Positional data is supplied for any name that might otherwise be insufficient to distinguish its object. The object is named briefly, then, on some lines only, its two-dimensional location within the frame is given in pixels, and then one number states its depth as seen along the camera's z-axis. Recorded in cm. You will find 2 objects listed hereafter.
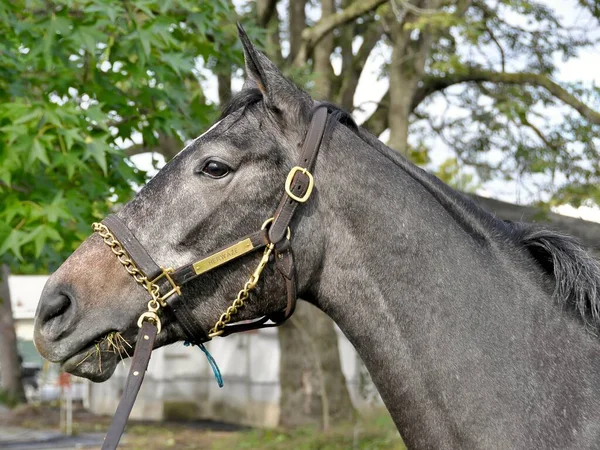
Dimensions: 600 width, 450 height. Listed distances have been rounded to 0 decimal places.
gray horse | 233
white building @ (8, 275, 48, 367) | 1747
